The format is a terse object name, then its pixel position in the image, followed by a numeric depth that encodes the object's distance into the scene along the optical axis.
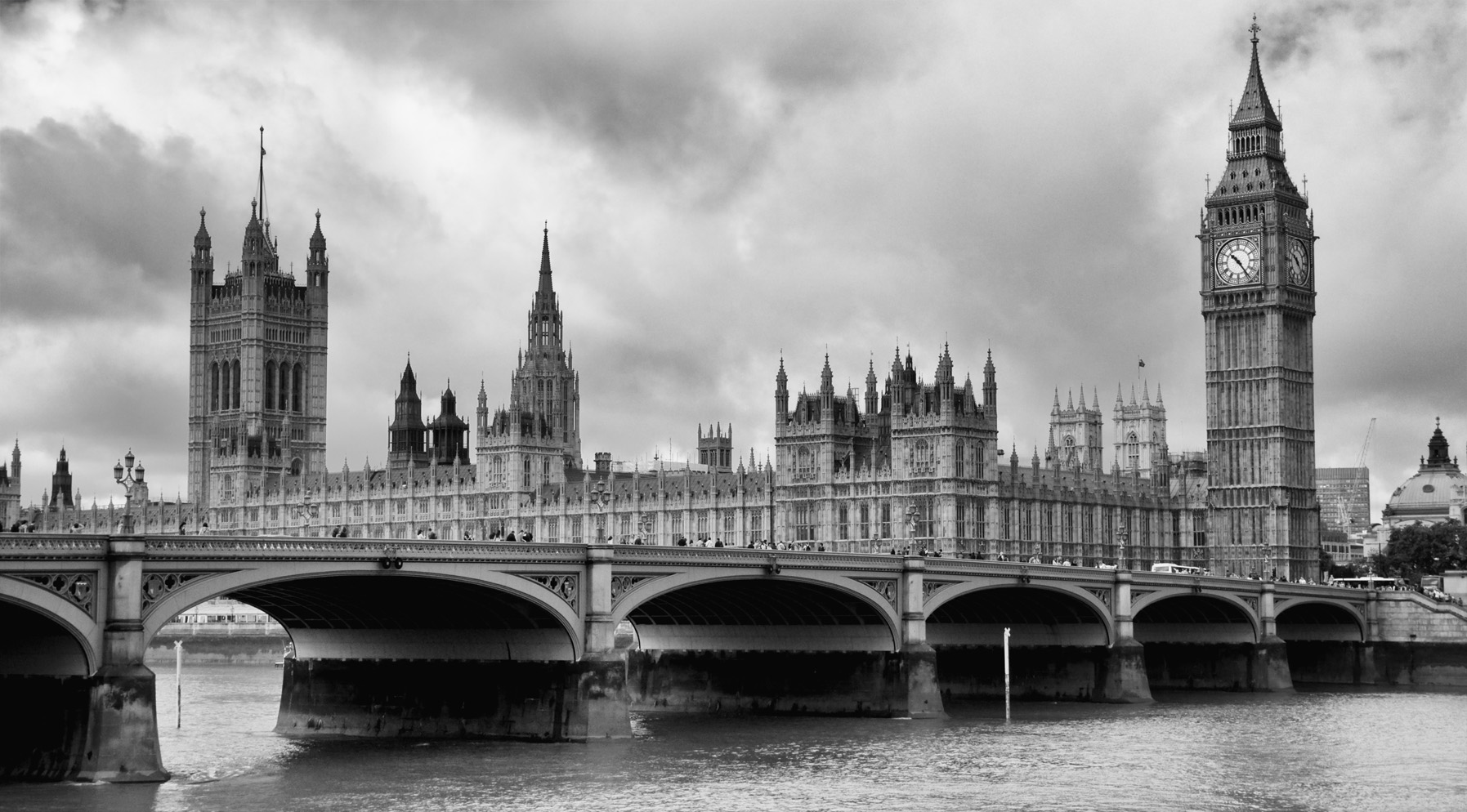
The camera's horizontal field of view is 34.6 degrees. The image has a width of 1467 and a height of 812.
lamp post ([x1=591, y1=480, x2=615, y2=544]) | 154.12
